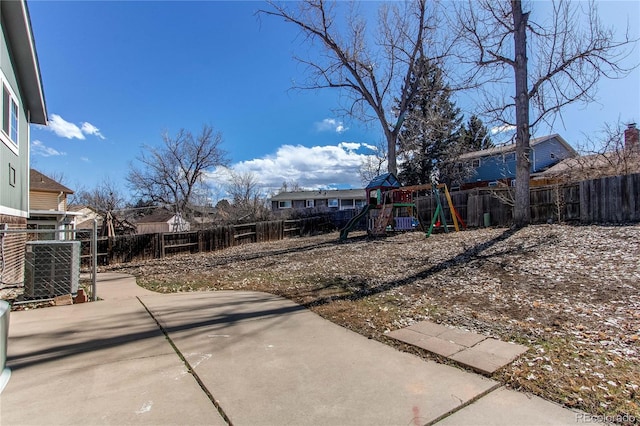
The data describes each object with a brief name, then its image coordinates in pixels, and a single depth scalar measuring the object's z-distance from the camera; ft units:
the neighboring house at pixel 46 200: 58.44
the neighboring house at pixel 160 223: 106.83
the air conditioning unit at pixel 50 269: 18.61
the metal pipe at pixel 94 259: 19.30
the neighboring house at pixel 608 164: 40.56
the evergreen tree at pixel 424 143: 83.61
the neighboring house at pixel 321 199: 159.63
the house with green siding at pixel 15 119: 22.33
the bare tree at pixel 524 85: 35.88
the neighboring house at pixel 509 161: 91.47
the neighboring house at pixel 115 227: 58.32
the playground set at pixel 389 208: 46.44
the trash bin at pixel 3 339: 8.81
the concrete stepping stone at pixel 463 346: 9.92
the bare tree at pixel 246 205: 81.79
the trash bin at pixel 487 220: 44.71
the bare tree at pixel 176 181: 114.01
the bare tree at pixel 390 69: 57.77
